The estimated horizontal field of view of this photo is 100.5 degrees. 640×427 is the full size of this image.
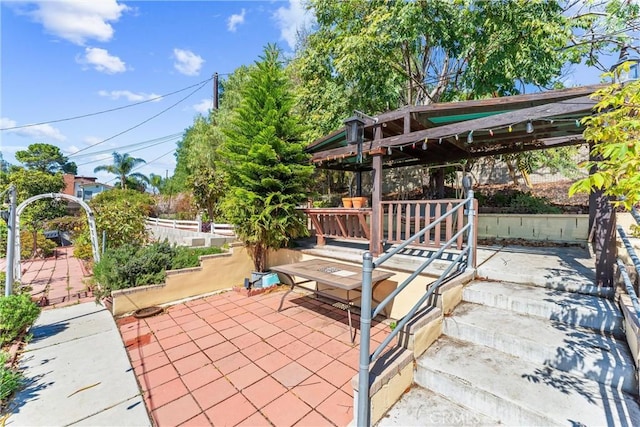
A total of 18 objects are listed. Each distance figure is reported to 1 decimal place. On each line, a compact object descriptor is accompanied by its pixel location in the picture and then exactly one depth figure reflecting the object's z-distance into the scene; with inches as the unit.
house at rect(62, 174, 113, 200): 1199.6
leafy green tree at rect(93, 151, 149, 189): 1182.3
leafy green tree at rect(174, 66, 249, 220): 398.3
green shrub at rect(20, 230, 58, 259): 381.7
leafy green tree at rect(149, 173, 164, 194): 1294.3
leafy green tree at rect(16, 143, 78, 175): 1036.4
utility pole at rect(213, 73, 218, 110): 538.0
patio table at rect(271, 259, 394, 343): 133.7
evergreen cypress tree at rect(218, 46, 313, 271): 207.0
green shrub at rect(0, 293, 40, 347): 124.0
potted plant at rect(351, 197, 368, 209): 221.0
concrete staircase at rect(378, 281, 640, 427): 69.6
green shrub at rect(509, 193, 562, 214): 268.7
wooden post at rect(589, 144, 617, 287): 107.6
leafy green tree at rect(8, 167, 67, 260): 564.7
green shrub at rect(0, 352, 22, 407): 90.9
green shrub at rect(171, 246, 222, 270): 199.9
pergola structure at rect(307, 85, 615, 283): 127.2
